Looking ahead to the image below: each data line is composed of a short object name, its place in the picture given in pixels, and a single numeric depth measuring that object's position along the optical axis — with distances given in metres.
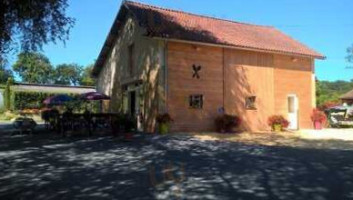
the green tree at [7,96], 51.31
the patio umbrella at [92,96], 24.48
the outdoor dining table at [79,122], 19.86
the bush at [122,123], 19.39
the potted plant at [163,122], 20.45
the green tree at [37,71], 90.38
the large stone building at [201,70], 21.48
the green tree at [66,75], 97.94
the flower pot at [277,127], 24.47
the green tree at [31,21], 12.12
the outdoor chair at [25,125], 21.55
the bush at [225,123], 21.97
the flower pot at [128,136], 17.67
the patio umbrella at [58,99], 24.75
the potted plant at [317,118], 26.53
